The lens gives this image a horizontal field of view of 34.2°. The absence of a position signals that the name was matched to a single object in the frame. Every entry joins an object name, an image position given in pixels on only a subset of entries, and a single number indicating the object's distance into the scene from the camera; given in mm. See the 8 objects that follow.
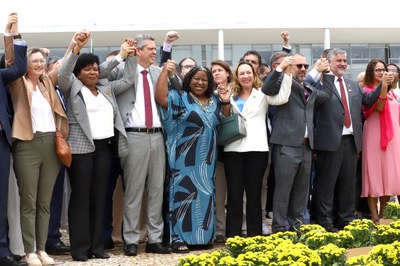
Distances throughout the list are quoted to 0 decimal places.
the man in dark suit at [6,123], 5676
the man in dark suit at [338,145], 7621
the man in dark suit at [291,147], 7078
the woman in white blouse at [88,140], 6207
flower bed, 4395
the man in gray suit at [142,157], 6551
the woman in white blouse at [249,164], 6988
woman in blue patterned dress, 6750
